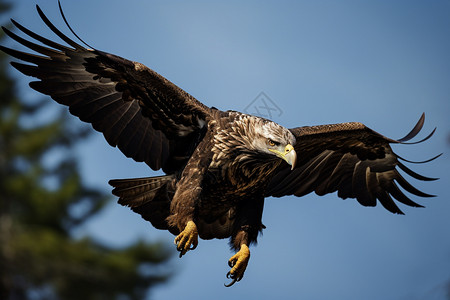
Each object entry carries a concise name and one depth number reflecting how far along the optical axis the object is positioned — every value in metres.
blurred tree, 60.91
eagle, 16.34
